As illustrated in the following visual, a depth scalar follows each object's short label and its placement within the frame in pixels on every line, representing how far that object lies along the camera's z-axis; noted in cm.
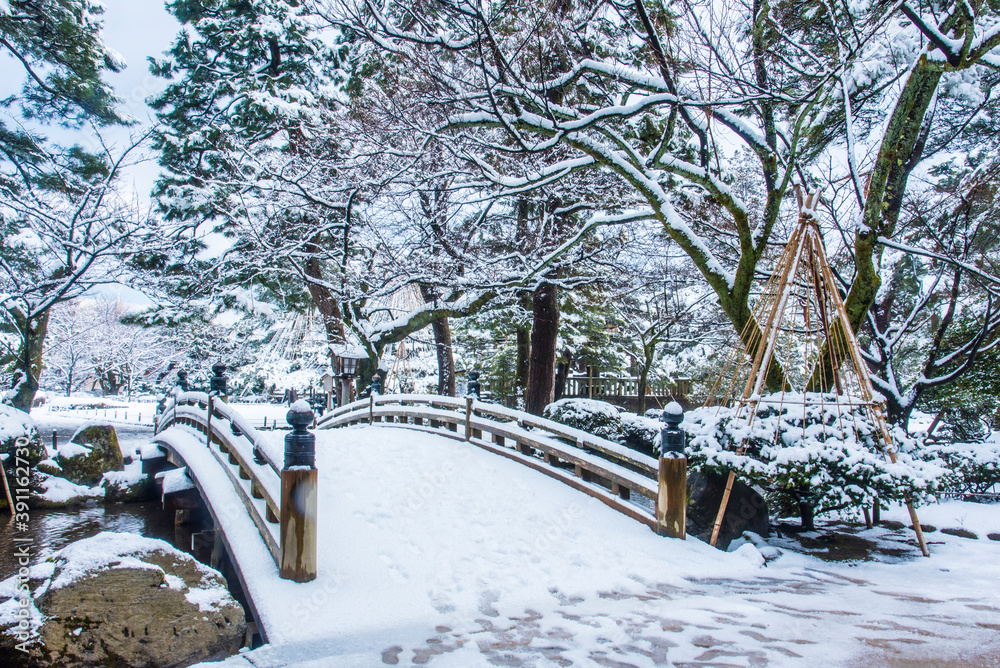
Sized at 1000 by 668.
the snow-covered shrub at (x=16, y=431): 1055
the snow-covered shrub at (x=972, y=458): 741
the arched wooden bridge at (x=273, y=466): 466
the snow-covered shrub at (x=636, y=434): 945
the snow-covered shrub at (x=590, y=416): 980
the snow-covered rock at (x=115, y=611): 342
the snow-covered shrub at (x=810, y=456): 530
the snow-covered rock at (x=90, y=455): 1309
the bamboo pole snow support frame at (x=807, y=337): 573
